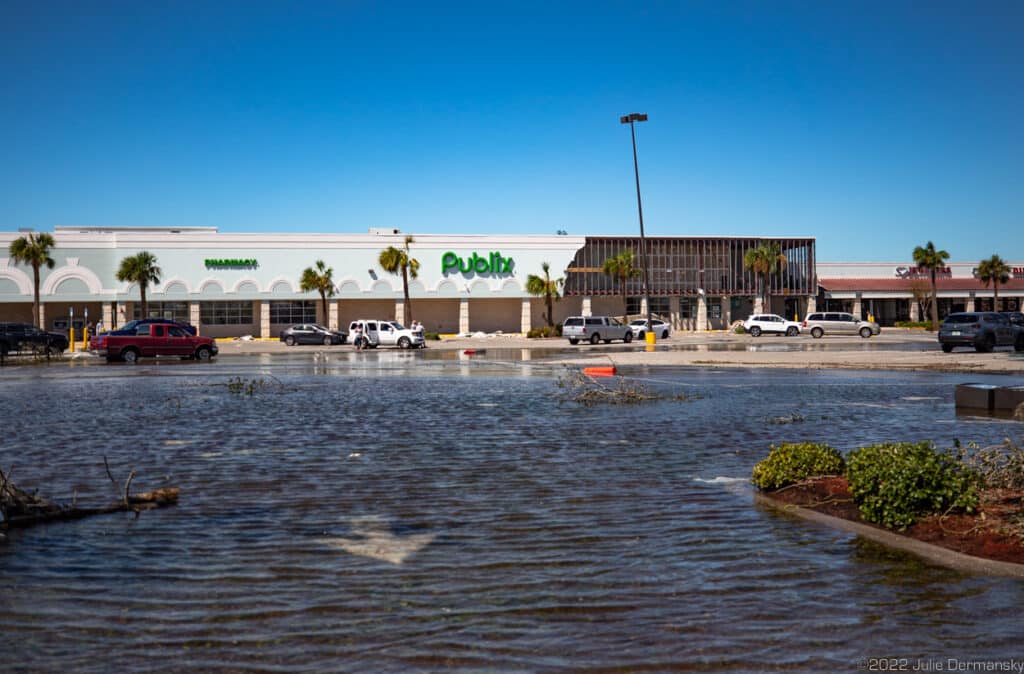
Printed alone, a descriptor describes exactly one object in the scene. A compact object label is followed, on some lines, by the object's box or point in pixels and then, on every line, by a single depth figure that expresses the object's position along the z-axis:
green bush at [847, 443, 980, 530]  7.11
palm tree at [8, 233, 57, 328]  62.88
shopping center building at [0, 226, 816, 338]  71.19
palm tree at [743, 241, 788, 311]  83.94
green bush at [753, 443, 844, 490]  8.66
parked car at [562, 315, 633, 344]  56.82
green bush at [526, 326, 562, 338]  70.31
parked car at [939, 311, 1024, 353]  35.91
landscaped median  6.45
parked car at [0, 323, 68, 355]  43.81
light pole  49.94
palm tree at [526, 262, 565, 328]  77.81
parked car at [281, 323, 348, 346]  60.03
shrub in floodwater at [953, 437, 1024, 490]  7.60
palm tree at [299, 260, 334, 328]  72.62
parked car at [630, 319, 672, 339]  64.01
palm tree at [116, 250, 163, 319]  66.62
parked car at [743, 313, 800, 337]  68.12
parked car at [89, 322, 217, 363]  37.91
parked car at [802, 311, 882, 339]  64.75
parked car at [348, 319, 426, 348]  53.81
